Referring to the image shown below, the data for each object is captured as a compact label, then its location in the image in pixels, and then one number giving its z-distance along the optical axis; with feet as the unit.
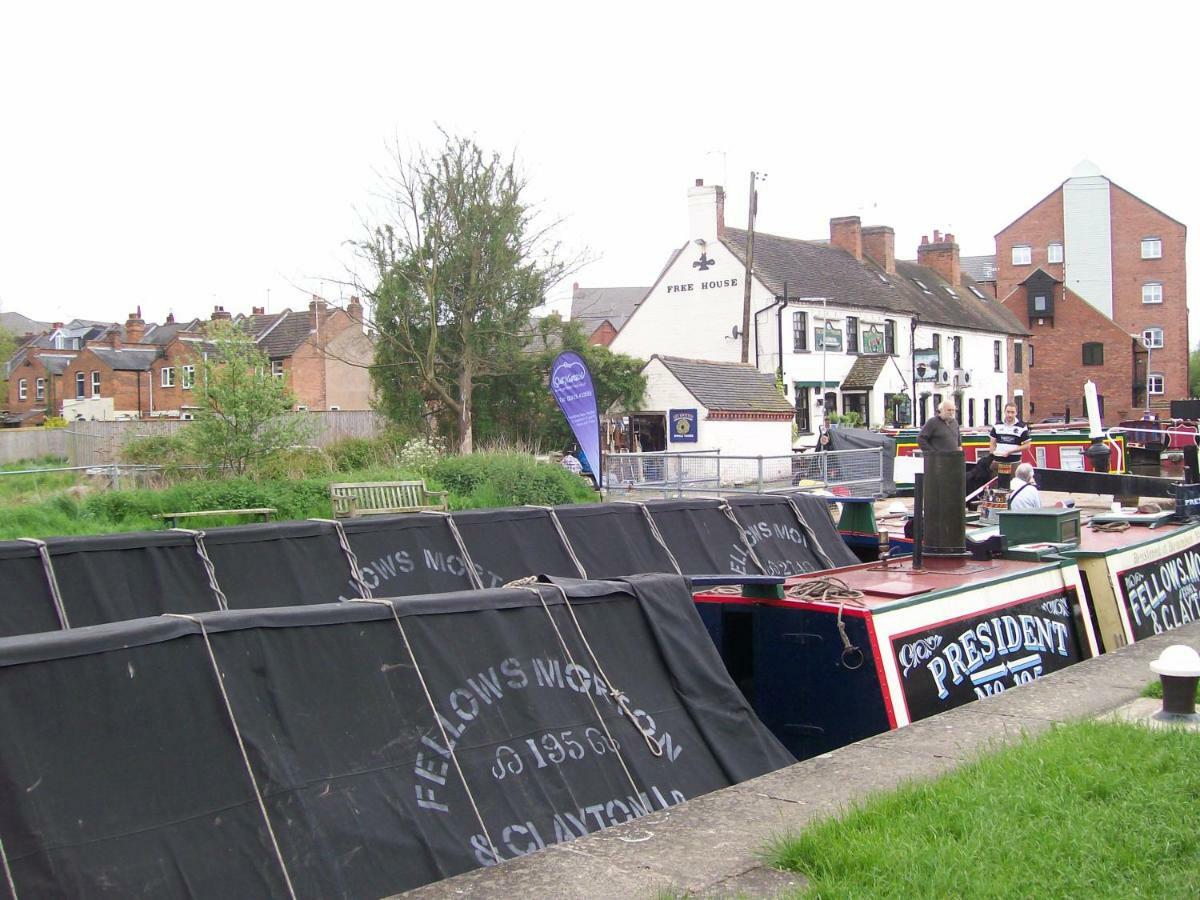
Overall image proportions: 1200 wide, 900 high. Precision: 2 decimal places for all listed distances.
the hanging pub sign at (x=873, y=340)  142.00
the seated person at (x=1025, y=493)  40.86
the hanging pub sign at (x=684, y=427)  96.53
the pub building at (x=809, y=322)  129.71
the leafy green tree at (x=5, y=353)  216.95
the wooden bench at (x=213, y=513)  44.20
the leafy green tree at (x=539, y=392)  98.02
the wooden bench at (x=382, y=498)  49.21
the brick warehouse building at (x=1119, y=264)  202.39
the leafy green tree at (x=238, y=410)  55.57
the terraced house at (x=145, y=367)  166.81
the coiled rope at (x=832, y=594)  23.89
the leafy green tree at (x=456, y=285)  88.79
